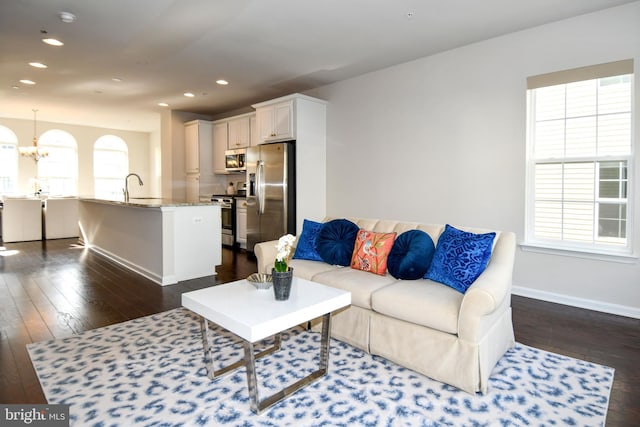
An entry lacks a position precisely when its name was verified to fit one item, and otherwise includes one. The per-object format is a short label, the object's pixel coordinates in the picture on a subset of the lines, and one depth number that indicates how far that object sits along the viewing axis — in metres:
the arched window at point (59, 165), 9.34
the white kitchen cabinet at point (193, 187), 7.55
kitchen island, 4.24
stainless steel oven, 6.82
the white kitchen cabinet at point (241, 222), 6.59
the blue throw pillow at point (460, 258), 2.38
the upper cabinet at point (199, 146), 7.41
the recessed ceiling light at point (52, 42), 3.92
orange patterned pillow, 2.84
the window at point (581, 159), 3.26
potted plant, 2.08
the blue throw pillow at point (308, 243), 3.28
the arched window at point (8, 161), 8.70
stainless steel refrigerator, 5.39
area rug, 1.81
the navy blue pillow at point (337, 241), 3.11
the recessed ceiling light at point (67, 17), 3.31
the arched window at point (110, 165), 10.20
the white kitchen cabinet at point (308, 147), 5.32
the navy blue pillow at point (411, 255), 2.61
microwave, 6.83
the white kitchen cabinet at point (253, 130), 6.59
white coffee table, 1.82
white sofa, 2.00
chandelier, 8.18
